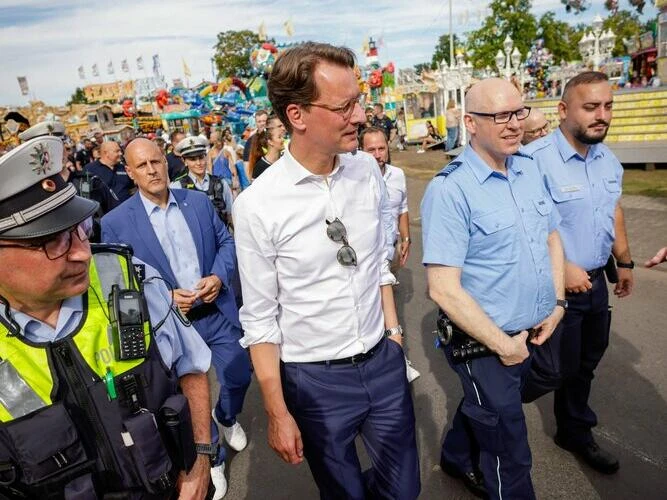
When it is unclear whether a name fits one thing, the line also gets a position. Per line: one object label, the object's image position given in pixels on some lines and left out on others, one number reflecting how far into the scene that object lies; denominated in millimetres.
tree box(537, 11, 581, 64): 35312
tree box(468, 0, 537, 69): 31734
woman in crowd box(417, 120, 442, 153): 19703
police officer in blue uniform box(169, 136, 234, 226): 4367
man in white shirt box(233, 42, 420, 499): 1779
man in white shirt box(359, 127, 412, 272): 4031
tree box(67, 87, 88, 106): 94562
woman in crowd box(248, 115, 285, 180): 4992
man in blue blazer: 2875
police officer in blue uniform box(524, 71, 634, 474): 2598
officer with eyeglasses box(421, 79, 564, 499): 2064
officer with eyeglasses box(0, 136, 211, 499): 1245
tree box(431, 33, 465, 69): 67000
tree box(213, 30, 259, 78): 51688
